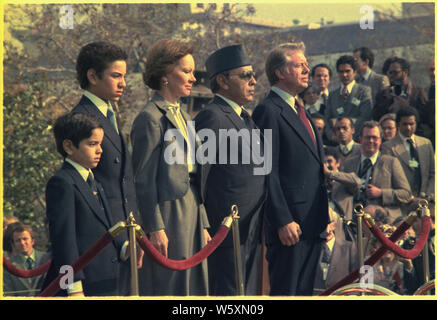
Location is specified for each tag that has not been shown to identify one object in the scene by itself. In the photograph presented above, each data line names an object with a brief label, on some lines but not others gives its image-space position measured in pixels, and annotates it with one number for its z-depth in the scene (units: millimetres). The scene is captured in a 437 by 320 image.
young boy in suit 13047
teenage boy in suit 13953
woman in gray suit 14133
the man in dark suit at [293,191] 15203
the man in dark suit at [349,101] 21516
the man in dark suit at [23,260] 18312
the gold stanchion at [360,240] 14984
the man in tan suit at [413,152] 19867
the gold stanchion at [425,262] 17297
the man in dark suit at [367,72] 22219
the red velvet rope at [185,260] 13016
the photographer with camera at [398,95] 21203
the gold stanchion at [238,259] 14484
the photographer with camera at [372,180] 18547
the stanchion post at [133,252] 12812
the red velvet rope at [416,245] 15047
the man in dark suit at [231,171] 14820
